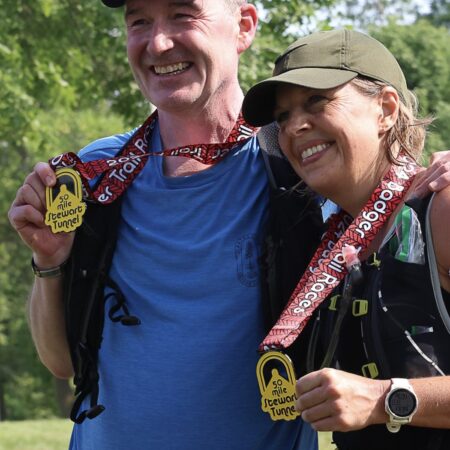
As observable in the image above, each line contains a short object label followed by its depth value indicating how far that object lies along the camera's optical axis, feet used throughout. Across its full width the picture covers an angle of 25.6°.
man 10.60
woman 8.34
